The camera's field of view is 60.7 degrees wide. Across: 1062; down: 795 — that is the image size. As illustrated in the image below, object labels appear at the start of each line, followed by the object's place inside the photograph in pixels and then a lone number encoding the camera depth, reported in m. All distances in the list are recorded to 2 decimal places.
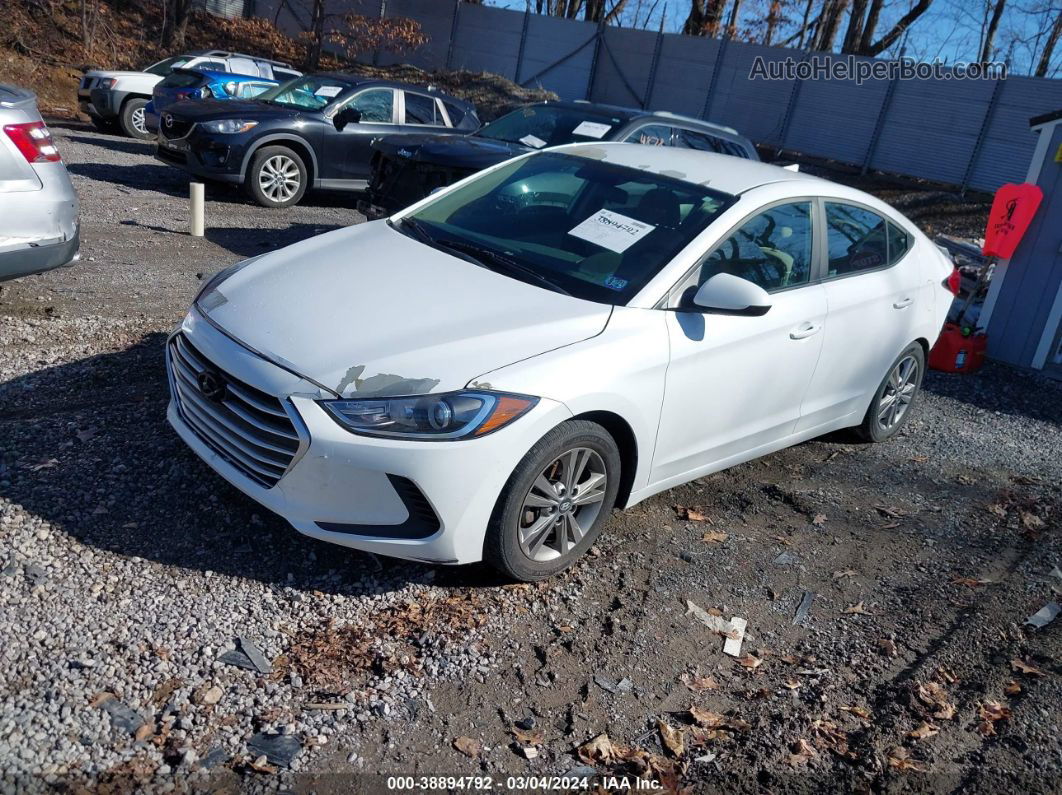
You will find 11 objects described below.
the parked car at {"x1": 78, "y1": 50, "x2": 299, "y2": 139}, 15.16
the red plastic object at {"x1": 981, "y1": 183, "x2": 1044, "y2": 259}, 8.41
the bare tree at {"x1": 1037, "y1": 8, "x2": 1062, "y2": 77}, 28.37
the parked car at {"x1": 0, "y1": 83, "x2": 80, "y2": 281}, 5.21
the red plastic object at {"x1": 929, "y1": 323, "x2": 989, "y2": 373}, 8.30
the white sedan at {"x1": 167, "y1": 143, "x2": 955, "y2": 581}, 3.42
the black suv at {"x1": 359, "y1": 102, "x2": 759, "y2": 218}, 8.74
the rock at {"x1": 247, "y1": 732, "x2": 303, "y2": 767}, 2.82
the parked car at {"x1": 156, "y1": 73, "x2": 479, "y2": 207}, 10.58
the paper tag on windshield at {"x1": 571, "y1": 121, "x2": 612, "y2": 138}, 9.06
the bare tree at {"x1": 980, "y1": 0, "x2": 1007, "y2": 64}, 29.46
